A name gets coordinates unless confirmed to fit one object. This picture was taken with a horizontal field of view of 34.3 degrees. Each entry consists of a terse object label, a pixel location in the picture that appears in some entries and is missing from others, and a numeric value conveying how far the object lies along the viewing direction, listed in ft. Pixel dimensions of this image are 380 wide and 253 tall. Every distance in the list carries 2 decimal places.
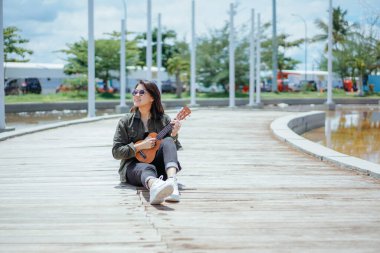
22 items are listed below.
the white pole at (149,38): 100.07
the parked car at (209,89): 187.57
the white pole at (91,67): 72.43
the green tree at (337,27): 241.35
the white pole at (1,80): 48.39
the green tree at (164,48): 226.40
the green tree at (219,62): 174.91
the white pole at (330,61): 121.29
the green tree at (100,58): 170.40
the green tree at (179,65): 176.45
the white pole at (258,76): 132.46
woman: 20.43
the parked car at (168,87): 198.08
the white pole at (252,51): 123.85
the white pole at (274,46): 188.98
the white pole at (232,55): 116.26
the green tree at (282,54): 200.64
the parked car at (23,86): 165.89
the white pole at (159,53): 111.66
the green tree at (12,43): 150.51
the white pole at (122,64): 96.17
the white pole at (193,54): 117.19
